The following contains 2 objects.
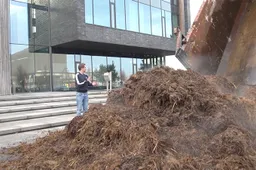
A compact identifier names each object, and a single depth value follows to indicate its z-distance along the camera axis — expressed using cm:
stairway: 706
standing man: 763
